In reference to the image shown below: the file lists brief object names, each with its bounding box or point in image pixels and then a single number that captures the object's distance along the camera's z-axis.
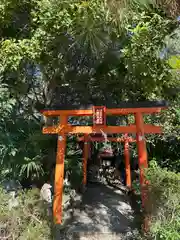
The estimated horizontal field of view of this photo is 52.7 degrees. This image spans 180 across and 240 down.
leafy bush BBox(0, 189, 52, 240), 2.37
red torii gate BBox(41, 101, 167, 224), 3.60
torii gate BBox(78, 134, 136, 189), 5.63
